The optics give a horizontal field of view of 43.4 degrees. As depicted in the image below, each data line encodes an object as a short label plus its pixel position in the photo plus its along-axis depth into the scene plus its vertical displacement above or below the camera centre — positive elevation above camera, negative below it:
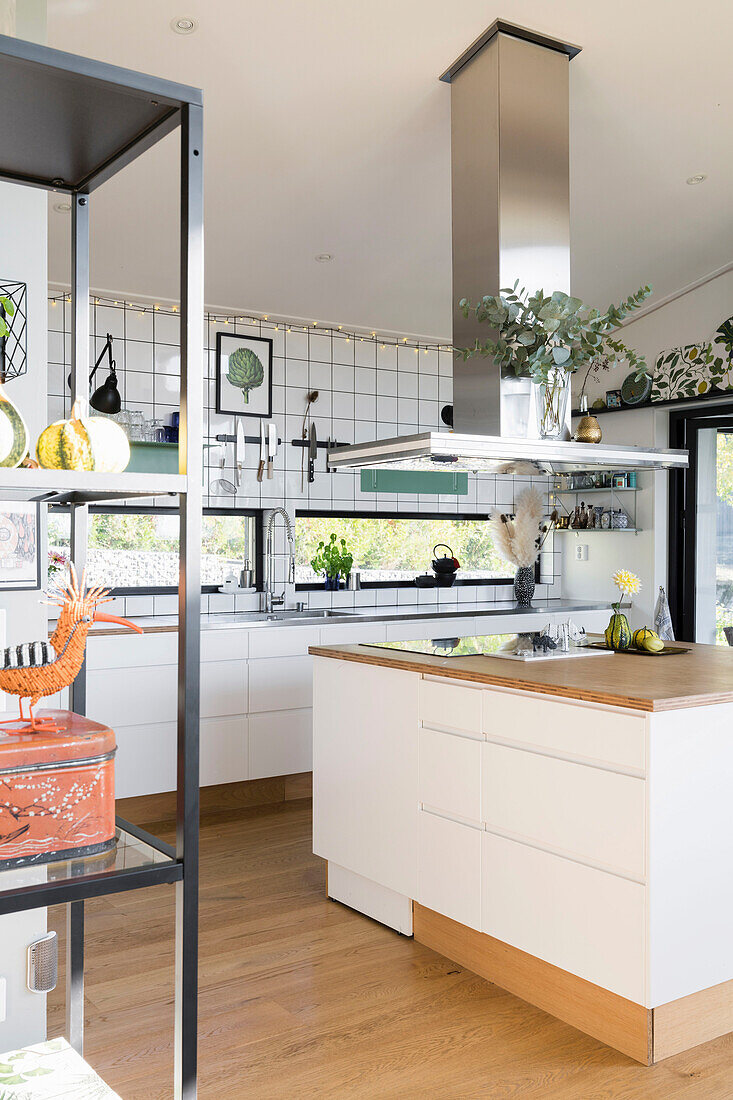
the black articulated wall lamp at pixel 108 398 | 4.11 +0.67
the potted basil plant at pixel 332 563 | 5.08 -0.09
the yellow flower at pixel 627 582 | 3.46 -0.13
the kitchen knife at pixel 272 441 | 4.83 +0.55
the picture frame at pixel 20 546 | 1.74 +0.00
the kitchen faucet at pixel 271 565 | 4.80 -0.10
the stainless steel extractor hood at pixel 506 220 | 2.91 +1.12
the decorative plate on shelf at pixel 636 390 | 5.19 +0.89
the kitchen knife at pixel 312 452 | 4.95 +0.51
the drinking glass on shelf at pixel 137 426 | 4.42 +0.57
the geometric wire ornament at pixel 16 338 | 1.75 +0.39
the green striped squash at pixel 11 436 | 1.05 +0.13
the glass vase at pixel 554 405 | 3.06 +0.48
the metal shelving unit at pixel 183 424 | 1.04 +0.15
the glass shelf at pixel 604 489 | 5.43 +0.34
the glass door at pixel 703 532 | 5.05 +0.08
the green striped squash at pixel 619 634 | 3.37 -0.32
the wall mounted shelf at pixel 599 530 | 5.35 +0.10
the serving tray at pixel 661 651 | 3.24 -0.37
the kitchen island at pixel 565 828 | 2.22 -0.76
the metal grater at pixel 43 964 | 1.67 -0.77
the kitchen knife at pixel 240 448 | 4.73 +0.50
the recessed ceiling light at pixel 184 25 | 2.54 +1.45
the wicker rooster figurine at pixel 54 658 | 1.09 -0.13
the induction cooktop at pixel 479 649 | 3.07 -0.36
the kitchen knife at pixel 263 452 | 4.82 +0.49
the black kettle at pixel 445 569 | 5.46 -0.14
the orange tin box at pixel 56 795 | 1.03 -0.29
